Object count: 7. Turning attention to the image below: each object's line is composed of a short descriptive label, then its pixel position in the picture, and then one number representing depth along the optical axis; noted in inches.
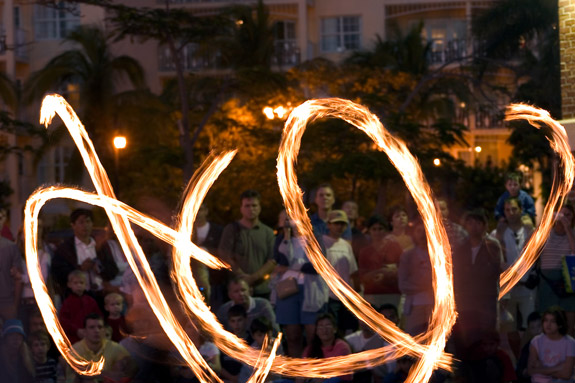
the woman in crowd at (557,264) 426.3
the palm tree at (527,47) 999.6
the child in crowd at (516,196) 455.8
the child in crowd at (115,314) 411.2
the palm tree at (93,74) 1231.5
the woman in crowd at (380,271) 425.7
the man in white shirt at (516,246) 441.1
